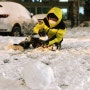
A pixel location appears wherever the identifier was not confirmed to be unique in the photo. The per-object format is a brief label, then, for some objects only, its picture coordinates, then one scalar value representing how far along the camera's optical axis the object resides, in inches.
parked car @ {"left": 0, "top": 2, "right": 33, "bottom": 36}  500.6
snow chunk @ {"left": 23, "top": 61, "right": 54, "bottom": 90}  183.0
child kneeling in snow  284.1
